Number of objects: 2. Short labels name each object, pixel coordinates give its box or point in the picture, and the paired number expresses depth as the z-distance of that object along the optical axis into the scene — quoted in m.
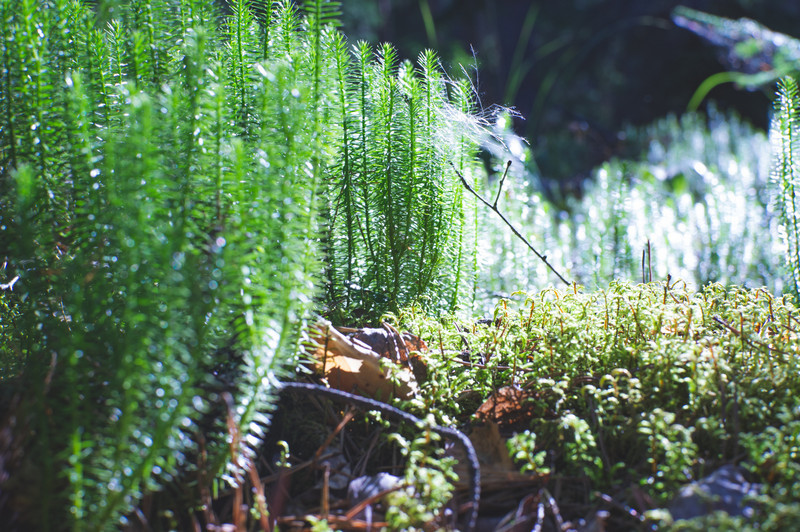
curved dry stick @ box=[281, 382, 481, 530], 0.57
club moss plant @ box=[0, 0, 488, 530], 0.55
